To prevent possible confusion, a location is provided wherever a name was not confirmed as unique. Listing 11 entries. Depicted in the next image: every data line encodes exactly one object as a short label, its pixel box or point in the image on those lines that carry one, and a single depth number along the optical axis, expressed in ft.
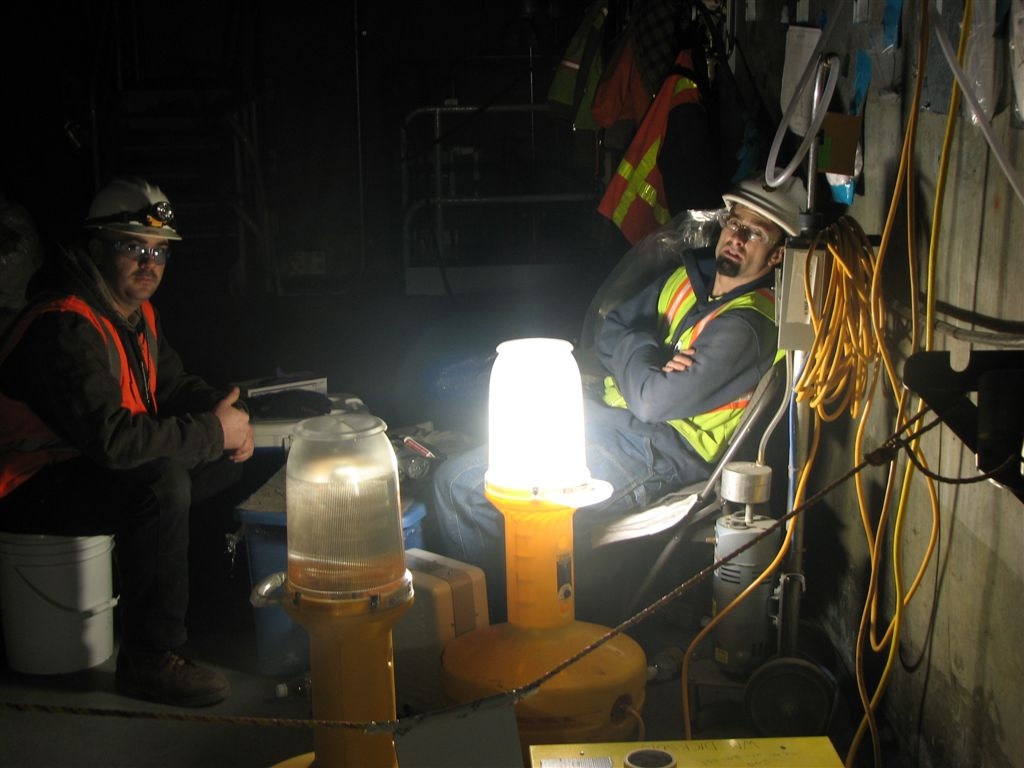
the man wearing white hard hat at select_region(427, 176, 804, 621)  10.95
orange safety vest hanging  13.79
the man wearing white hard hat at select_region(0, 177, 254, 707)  10.03
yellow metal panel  6.53
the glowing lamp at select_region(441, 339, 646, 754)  8.77
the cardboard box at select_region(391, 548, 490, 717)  9.81
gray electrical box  8.64
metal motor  9.69
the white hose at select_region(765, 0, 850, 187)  7.92
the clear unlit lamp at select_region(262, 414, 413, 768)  6.99
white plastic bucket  10.70
